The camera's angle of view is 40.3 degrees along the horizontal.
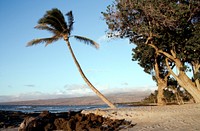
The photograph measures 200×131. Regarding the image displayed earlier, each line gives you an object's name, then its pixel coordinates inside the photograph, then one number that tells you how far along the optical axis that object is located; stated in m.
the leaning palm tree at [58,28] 23.62
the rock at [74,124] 15.56
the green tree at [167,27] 20.17
